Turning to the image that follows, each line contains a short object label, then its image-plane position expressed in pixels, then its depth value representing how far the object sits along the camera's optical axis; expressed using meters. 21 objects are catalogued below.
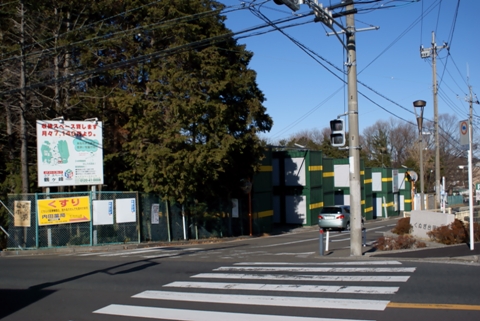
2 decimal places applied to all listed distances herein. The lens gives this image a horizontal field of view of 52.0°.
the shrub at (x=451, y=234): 16.05
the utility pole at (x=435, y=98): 28.39
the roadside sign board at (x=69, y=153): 21.72
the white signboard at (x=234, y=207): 28.67
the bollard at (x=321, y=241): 14.65
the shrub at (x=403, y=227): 20.20
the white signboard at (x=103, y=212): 21.66
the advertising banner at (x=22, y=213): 20.59
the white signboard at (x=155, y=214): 24.14
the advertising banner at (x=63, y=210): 20.73
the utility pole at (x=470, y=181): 13.62
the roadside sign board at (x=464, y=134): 14.08
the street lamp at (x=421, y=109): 26.41
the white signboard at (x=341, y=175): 43.47
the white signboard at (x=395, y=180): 53.44
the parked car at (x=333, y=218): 29.50
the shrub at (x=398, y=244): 15.10
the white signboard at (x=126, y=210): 22.41
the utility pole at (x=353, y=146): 14.42
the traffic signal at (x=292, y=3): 10.34
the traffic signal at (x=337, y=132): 14.50
